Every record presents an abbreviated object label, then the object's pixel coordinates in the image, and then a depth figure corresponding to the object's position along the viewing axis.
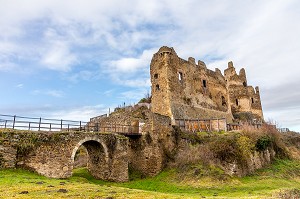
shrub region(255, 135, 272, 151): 22.50
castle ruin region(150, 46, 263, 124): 26.83
